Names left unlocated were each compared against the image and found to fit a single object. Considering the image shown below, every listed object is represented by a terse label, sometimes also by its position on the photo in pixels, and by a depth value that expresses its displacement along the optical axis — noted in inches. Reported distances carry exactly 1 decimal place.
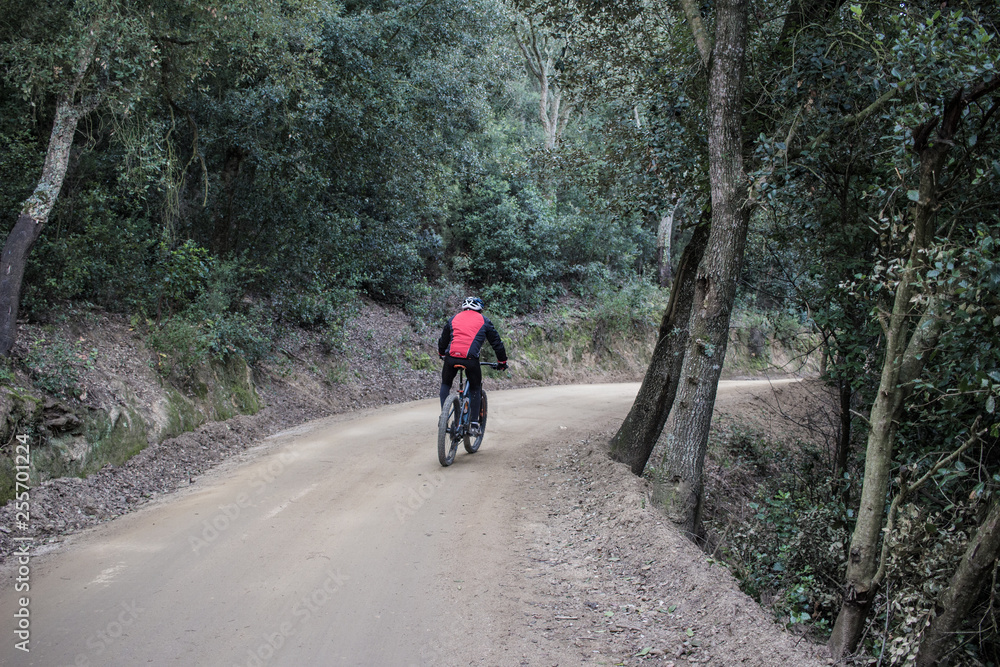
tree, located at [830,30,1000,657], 200.7
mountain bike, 350.6
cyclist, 365.1
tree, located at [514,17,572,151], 1234.5
